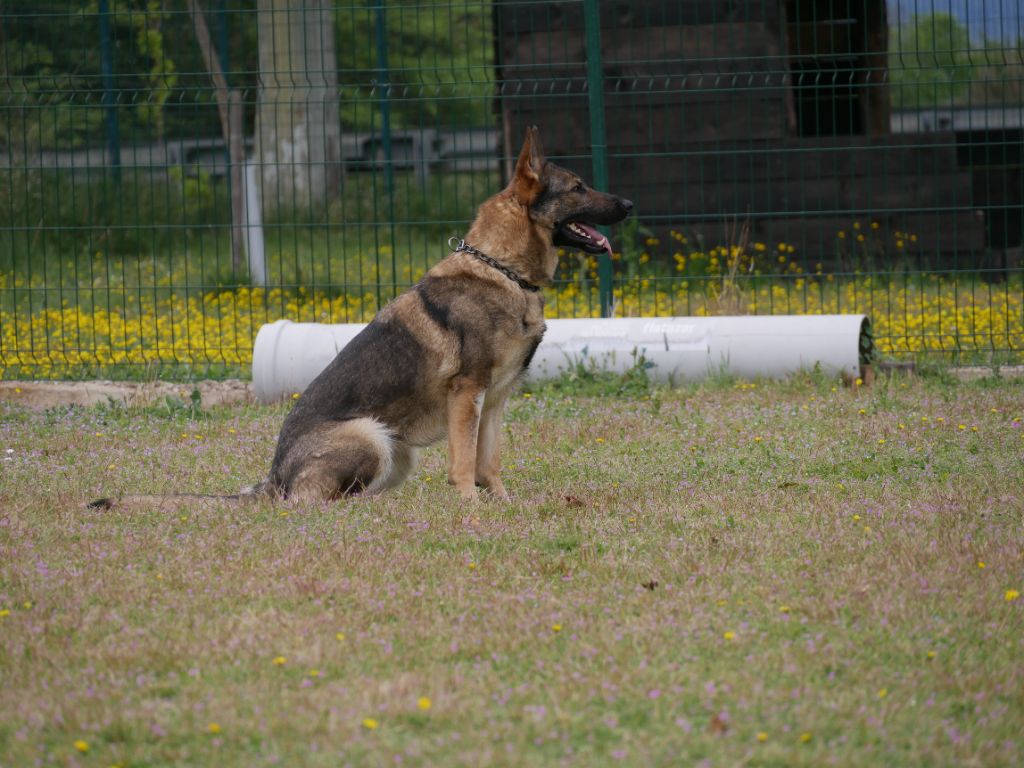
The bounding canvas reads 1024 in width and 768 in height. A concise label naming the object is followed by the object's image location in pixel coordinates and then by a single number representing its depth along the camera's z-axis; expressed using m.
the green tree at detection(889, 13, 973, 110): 35.17
